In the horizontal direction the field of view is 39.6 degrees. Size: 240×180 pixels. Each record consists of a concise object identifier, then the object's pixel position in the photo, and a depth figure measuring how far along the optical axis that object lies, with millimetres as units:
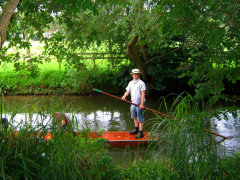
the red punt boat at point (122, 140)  7316
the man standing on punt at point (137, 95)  7645
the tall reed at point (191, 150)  3551
